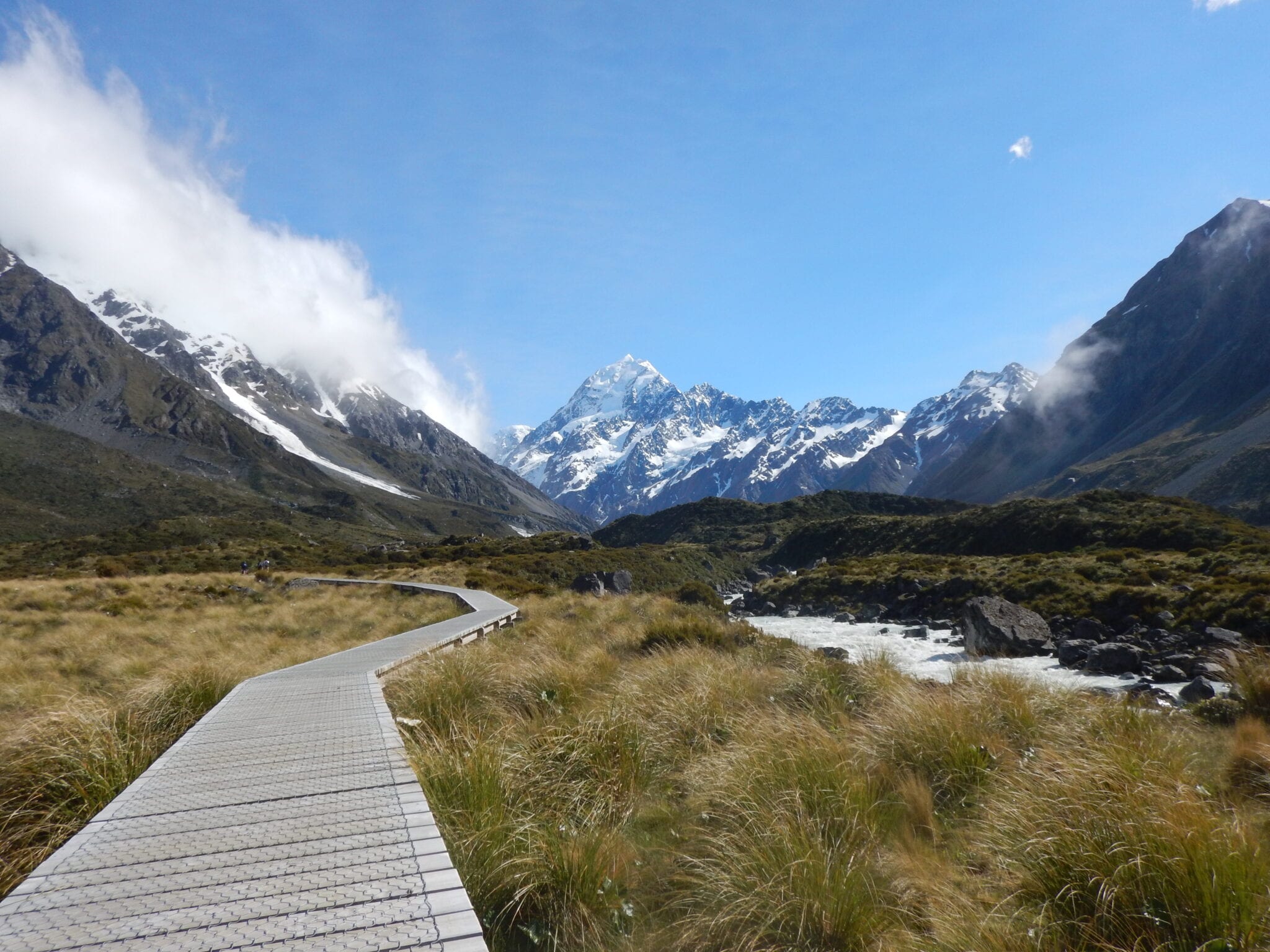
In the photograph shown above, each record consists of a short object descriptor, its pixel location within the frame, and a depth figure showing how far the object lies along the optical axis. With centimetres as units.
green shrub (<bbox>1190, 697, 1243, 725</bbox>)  730
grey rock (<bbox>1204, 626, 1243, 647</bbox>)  1619
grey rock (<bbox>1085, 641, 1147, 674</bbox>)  1588
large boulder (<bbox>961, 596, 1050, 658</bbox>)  1914
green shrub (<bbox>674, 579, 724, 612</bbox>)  2844
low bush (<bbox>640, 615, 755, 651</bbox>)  1173
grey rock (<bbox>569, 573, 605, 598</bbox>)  3572
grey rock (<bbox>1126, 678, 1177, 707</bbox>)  961
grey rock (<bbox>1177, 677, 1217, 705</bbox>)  1056
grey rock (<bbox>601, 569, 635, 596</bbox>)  3838
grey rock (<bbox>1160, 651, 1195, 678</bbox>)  1496
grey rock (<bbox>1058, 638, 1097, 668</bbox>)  1723
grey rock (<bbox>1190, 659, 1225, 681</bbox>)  1268
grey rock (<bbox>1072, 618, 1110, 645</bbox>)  2025
